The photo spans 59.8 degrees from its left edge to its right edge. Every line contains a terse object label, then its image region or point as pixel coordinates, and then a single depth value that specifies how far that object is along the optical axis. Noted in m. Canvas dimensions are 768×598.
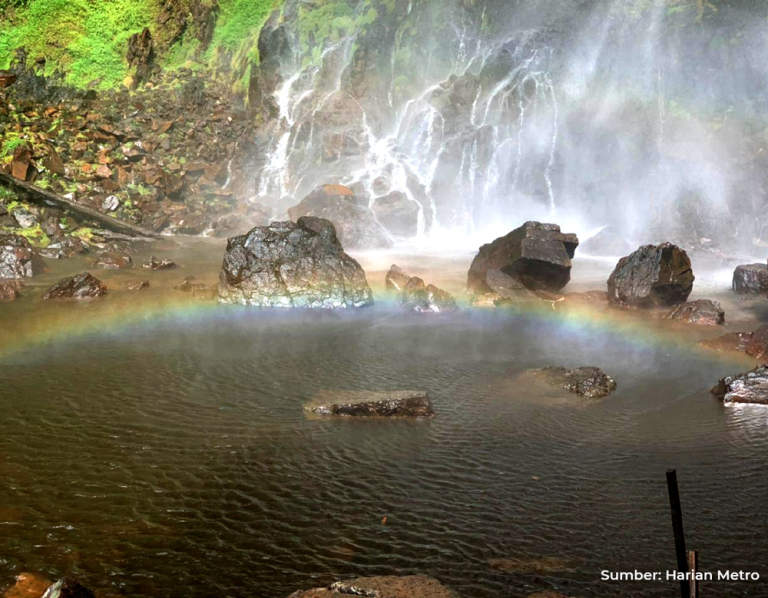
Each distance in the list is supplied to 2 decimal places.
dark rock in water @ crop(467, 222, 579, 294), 20.14
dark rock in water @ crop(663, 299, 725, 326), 17.03
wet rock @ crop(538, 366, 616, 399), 11.81
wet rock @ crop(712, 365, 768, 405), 11.28
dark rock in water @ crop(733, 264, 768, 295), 19.98
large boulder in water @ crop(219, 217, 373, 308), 18.75
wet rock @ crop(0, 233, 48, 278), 20.94
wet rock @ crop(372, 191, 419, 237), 32.44
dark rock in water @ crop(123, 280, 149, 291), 20.12
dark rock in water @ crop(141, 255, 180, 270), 23.25
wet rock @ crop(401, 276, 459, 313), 18.38
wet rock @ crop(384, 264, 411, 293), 20.47
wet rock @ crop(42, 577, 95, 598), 5.24
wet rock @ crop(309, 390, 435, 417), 10.42
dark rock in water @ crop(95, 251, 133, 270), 23.30
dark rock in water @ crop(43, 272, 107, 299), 18.62
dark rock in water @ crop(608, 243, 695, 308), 18.75
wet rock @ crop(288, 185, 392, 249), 29.33
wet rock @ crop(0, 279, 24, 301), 18.19
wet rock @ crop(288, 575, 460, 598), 5.63
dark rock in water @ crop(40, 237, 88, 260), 24.38
